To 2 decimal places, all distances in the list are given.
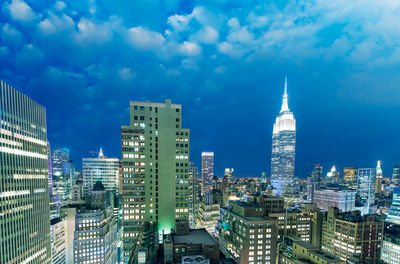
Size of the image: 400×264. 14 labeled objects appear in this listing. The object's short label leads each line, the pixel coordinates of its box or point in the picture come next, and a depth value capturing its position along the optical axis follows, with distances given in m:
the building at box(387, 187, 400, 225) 128.75
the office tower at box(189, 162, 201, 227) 166.35
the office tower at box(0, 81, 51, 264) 59.81
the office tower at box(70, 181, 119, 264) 100.00
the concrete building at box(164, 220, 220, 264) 47.25
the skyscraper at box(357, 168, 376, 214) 184.50
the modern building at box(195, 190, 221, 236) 135.62
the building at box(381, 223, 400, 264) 100.16
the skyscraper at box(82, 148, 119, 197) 187.12
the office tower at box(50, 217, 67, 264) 102.66
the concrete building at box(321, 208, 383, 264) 96.75
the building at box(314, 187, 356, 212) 178.00
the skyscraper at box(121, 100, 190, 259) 72.88
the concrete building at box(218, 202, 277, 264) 81.44
